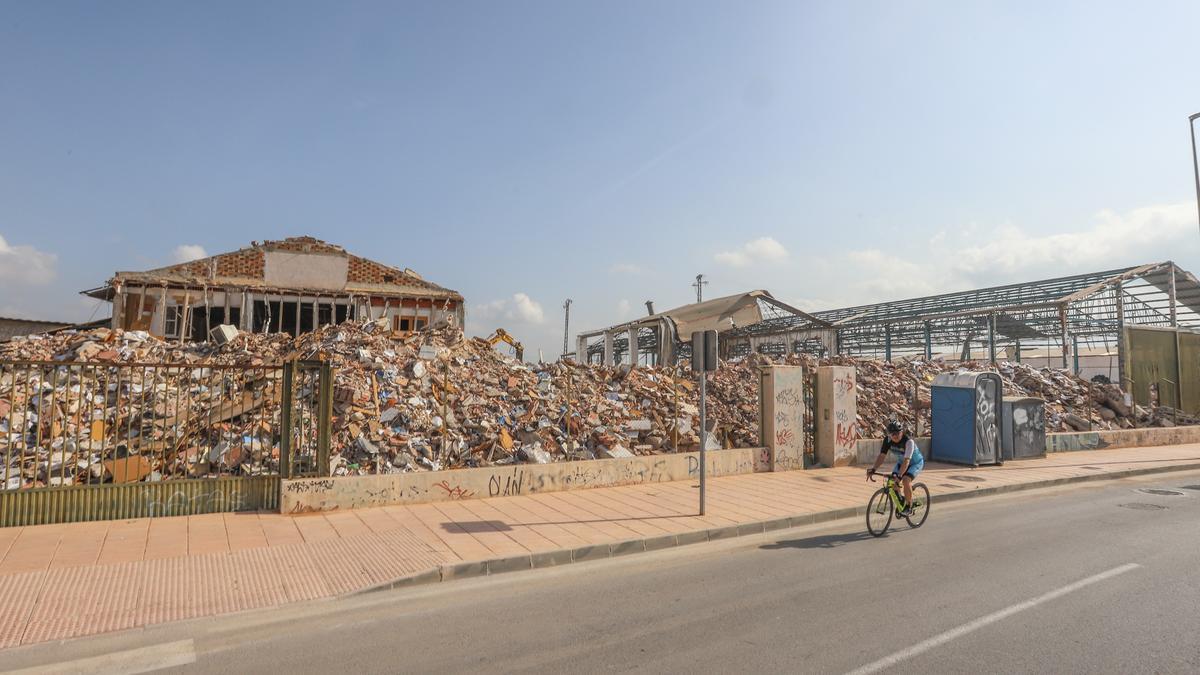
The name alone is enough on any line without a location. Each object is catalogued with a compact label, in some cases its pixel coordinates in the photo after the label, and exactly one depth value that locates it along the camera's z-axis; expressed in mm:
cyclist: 8547
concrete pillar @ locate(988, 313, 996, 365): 25511
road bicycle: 8586
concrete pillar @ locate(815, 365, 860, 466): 14062
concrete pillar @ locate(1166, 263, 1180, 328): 29688
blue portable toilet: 14906
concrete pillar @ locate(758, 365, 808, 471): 13391
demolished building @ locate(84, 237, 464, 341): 24516
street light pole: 20969
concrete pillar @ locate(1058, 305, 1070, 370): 24234
